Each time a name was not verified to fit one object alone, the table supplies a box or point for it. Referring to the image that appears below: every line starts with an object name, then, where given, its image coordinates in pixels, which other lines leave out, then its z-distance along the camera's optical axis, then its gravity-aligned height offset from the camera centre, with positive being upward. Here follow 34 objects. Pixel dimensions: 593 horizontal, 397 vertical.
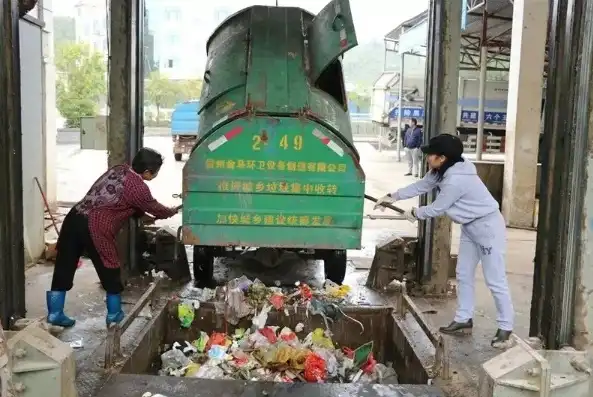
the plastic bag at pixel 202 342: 4.79 -1.62
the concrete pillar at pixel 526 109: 10.09 +0.47
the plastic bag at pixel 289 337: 4.65 -1.52
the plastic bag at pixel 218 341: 4.77 -1.59
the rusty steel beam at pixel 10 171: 3.31 -0.26
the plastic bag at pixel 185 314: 4.98 -1.45
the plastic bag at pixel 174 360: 4.51 -1.65
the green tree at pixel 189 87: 36.88 +2.43
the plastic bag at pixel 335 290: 5.51 -1.38
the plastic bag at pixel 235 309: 4.98 -1.40
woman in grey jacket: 4.64 -0.59
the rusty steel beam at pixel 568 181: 3.18 -0.21
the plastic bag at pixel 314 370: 4.28 -1.60
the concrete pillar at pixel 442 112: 5.74 +0.22
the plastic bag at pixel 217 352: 4.49 -1.59
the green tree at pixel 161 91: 37.25 +2.16
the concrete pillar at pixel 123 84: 5.77 +0.39
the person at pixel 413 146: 16.69 -0.29
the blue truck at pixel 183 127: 19.20 +0.05
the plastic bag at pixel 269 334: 4.68 -1.51
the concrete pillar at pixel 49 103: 8.25 +0.29
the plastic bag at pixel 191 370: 4.35 -1.66
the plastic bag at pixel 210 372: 4.27 -1.64
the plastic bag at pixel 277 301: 5.03 -1.35
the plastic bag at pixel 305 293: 5.21 -1.34
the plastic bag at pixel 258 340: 4.57 -1.52
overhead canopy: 15.59 +3.21
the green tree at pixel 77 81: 29.80 +2.12
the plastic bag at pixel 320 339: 4.82 -1.58
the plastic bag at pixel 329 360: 4.44 -1.60
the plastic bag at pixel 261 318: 4.90 -1.45
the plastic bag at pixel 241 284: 5.28 -1.29
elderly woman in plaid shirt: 4.70 -0.77
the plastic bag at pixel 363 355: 4.74 -1.66
